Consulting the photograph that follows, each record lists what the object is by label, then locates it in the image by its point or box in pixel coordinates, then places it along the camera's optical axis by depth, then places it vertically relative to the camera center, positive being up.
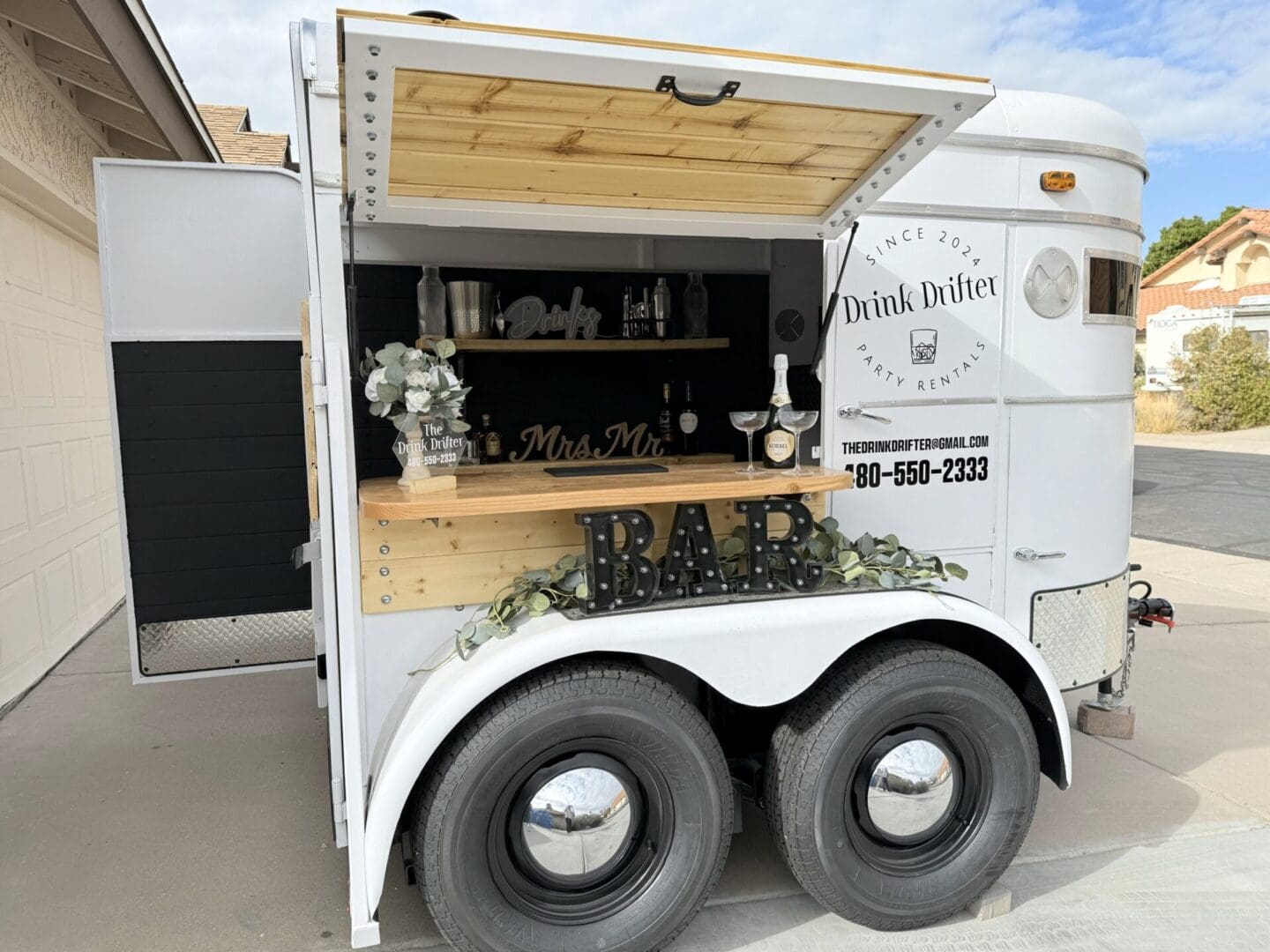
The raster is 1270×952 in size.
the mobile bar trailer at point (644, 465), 2.07 -0.24
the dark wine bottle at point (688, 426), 3.72 -0.12
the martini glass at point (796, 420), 2.67 -0.07
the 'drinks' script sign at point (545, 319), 3.51 +0.32
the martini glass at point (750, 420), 2.72 -0.07
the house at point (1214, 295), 24.39 +3.03
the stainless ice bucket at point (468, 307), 3.35 +0.36
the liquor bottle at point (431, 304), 3.25 +0.35
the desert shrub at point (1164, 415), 20.95 -0.56
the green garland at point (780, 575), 2.27 -0.50
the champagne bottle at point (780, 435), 2.74 -0.12
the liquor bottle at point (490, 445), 3.61 -0.18
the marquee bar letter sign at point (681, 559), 2.26 -0.43
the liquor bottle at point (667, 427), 3.84 -0.12
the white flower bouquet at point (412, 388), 2.30 +0.04
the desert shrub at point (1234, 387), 20.48 +0.10
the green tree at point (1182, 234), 40.53 +7.22
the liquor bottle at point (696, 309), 3.68 +0.37
